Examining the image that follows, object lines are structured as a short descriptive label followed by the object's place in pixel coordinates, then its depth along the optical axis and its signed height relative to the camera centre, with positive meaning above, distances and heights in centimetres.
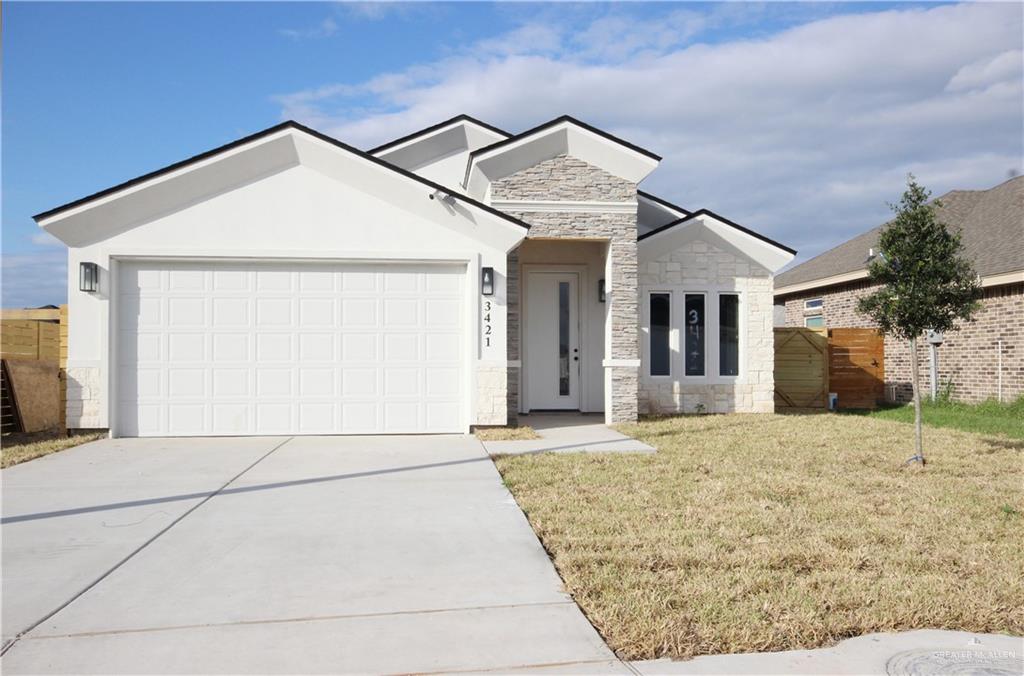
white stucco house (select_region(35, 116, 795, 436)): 1162 +76
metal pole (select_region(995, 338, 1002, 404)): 1630 -72
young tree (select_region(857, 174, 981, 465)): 961 +88
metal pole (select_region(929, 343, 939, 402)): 1817 -64
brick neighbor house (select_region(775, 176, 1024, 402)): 1609 +119
